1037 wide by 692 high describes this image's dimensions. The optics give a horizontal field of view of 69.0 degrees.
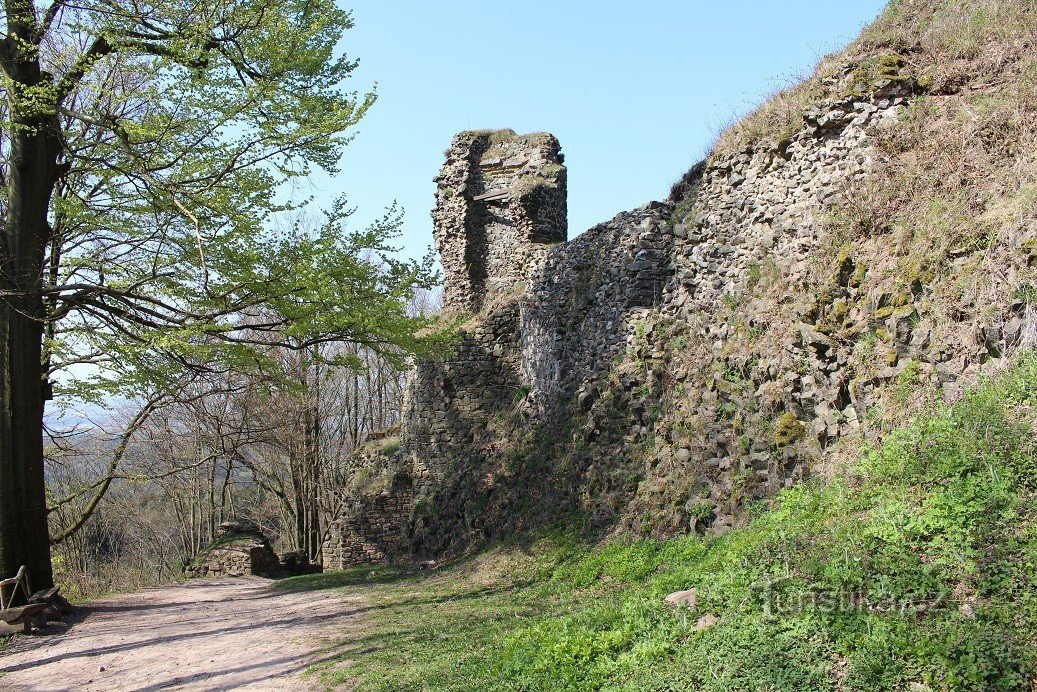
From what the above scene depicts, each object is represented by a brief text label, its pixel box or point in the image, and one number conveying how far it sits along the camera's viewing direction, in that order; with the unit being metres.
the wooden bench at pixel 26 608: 9.58
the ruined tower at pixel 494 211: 18.31
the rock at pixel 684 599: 5.63
